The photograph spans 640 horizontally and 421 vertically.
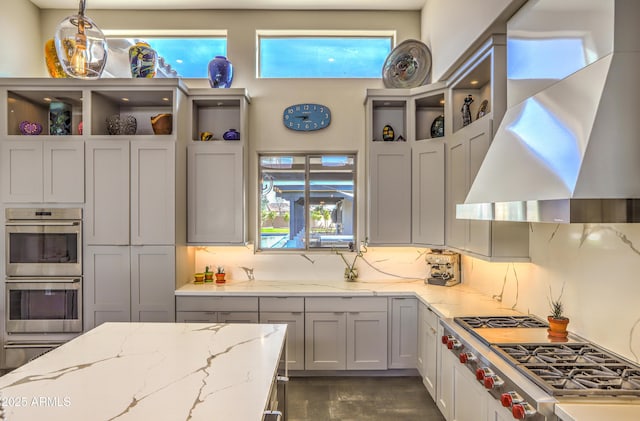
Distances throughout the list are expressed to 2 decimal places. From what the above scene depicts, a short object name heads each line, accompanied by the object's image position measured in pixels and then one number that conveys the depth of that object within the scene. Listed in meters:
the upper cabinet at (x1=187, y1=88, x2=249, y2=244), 3.68
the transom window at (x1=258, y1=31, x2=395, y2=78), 4.14
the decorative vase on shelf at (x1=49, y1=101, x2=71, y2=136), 3.53
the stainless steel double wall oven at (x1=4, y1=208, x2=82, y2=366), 3.36
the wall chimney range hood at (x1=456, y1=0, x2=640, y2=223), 1.35
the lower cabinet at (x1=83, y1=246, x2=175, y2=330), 3.39
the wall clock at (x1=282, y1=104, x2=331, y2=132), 4.01
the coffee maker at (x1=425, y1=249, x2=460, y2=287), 3.73
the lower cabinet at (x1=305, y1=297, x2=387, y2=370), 3.47
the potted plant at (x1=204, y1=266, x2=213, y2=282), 3.83
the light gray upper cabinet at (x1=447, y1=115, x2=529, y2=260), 2.60
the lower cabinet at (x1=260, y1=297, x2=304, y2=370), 3.46
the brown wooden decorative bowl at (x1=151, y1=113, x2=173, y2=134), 3.55
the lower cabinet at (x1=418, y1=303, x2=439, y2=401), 2.88
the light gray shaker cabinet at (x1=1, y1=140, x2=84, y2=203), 3.39
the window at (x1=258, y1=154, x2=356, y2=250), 4.17
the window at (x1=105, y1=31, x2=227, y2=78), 4.14
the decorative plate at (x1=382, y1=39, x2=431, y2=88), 3.82
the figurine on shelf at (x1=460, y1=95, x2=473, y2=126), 3.12
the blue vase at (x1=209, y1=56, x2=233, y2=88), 3.80
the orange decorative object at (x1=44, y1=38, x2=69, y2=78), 3.46
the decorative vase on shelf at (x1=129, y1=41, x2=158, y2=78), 3.51
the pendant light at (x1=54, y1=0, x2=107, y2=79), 1.95
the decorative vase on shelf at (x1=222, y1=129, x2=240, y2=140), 3.78
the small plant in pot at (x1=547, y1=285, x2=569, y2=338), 2.10
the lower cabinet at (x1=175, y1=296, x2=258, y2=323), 3.44
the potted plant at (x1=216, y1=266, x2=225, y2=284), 3.81
